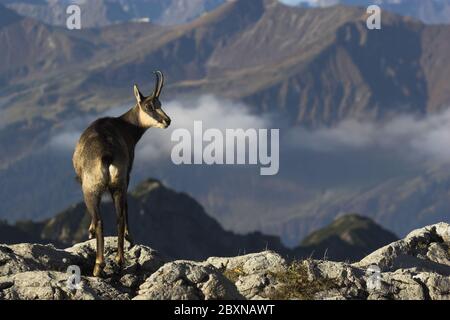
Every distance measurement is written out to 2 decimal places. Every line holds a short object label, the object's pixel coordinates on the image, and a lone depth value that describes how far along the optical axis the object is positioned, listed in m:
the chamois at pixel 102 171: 23.89
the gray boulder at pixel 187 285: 19.23
